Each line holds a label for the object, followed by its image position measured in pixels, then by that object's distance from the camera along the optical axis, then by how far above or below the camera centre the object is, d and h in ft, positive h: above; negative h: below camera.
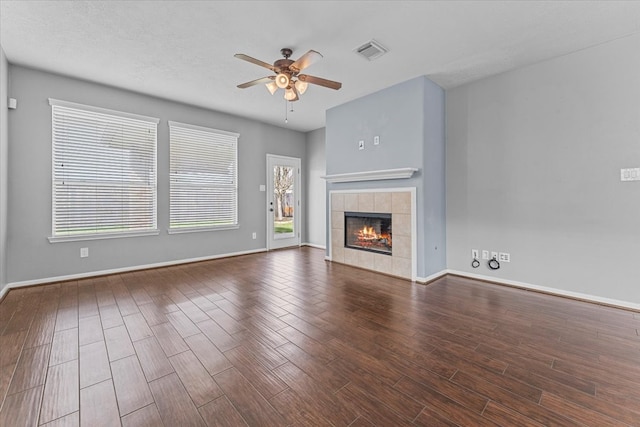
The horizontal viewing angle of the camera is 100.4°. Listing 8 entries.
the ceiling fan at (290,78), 8.86 +4.87
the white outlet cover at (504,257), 11.76 -1.97
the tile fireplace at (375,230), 12.71 -0.89
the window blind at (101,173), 12.17 +2.09
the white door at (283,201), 20.15 +0.97
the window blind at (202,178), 15.62 +2.26
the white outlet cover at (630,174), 9.05 +1.30
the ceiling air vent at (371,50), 9.65 +6.15
